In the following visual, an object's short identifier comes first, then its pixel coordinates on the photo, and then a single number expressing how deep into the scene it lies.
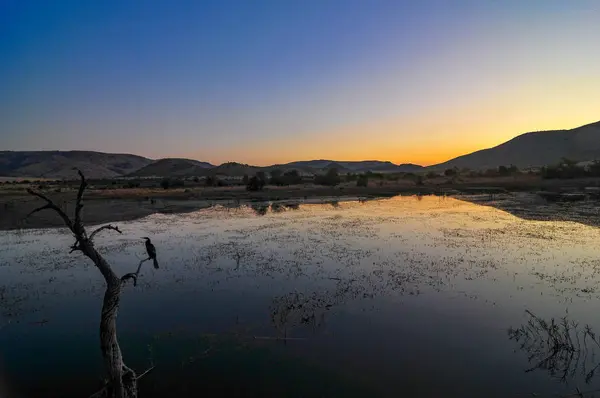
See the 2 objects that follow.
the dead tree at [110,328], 5.81
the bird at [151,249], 6.35
